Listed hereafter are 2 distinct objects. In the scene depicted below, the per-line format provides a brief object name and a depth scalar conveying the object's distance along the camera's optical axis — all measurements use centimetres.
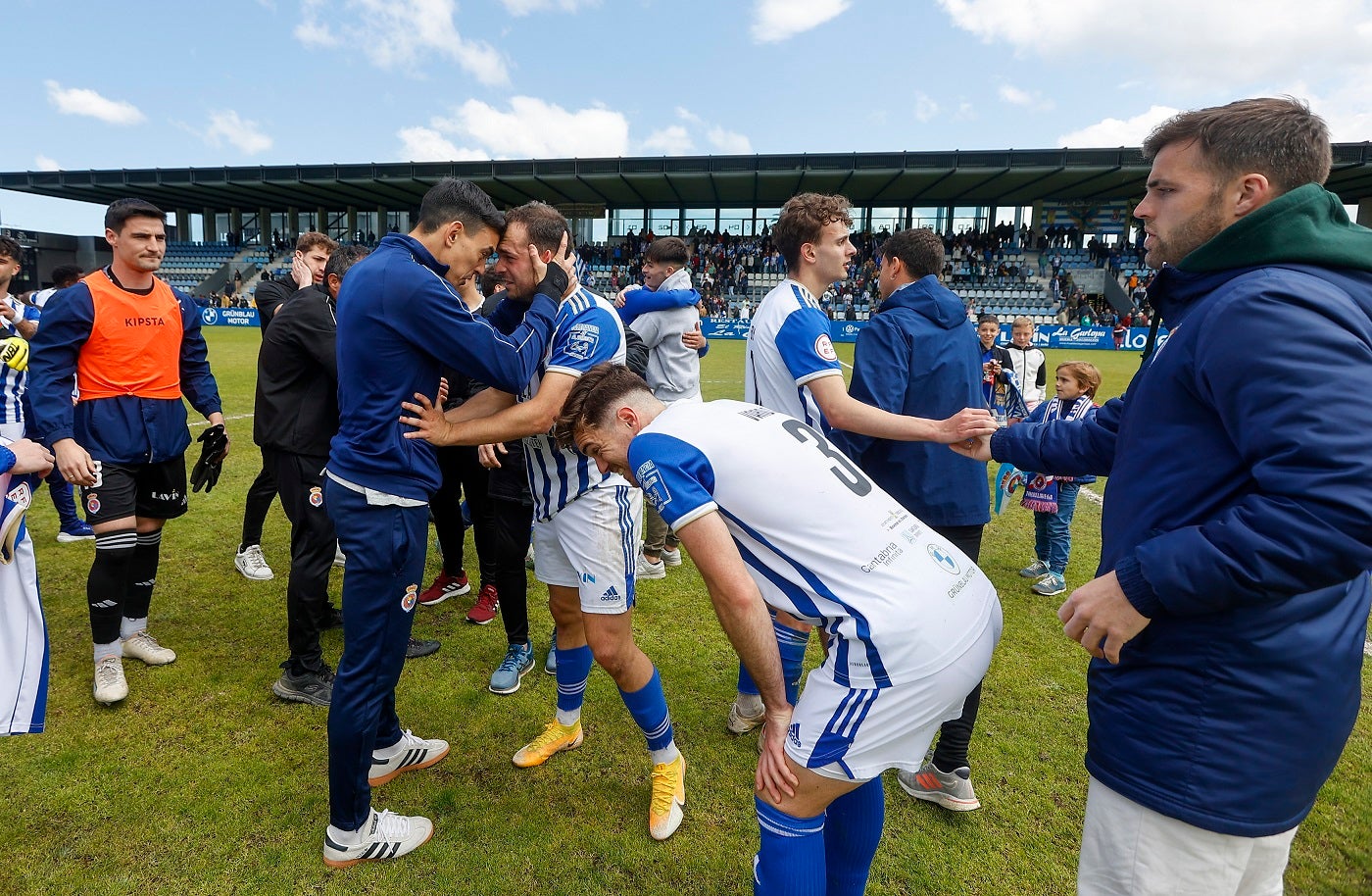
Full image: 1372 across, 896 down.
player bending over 178
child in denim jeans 555
